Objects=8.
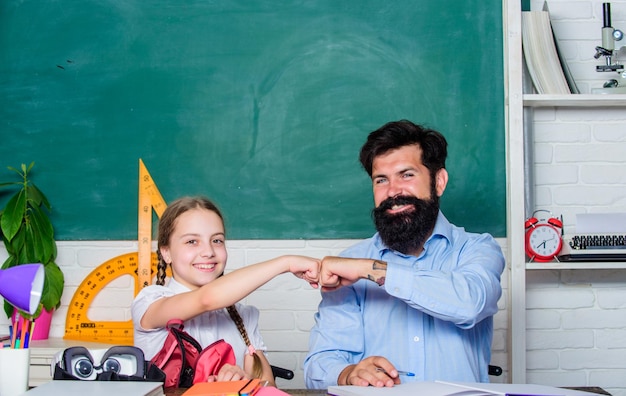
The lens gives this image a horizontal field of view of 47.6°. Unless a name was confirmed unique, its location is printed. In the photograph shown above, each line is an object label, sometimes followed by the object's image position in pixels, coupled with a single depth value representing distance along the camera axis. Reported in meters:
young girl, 1.80
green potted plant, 2.71
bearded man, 1.74
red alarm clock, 2.63
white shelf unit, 2.66
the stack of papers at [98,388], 1.15
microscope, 2.70
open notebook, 1.19
